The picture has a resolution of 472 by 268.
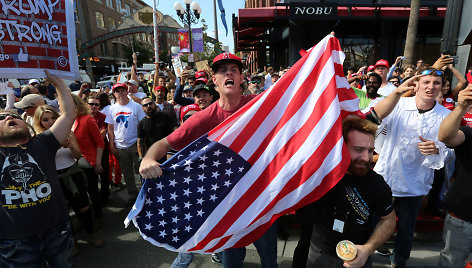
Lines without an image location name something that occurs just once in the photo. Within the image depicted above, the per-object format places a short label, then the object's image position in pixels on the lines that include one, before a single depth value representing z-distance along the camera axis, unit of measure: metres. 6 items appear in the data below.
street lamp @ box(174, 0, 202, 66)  14.23
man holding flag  2.28
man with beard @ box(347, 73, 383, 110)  4.50
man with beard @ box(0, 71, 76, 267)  2.19
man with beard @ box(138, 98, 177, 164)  4.64
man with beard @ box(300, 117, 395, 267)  1.71
